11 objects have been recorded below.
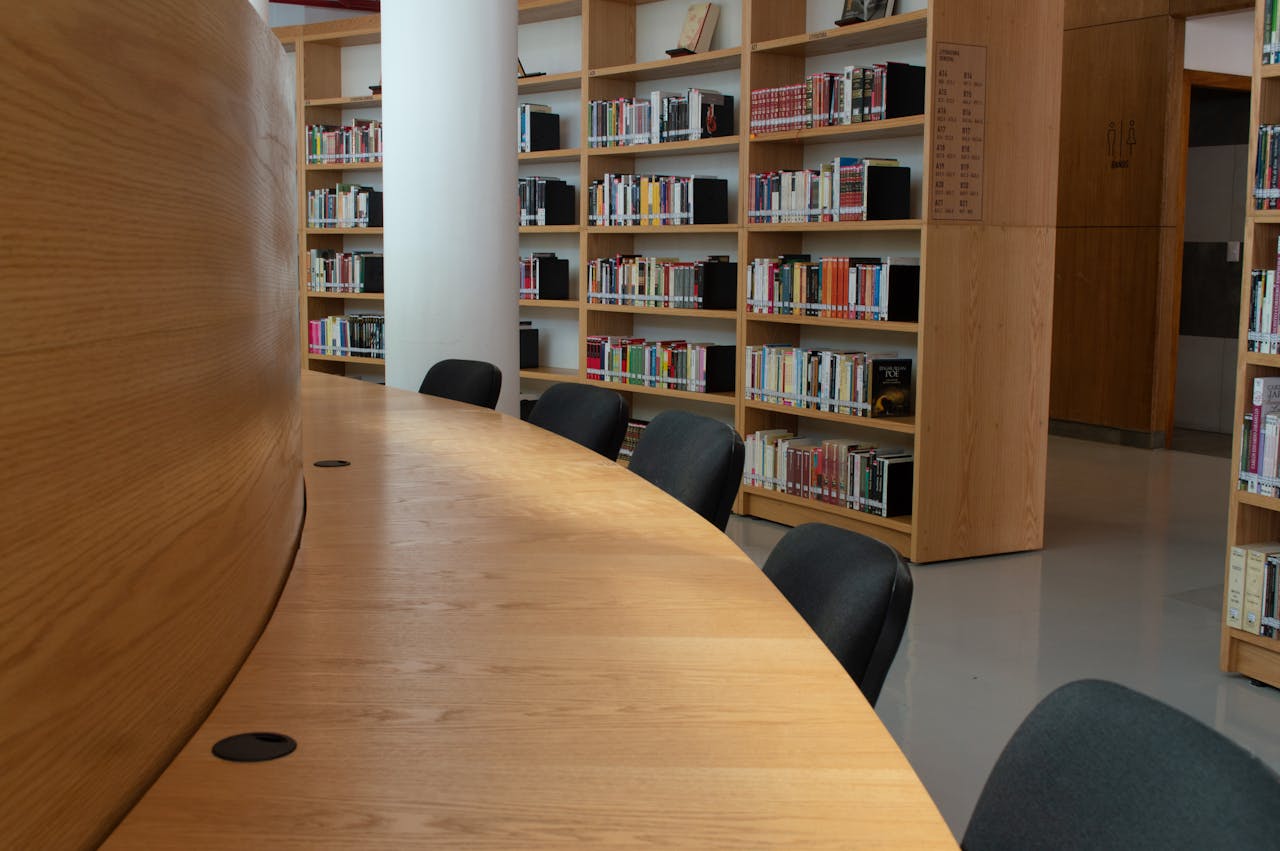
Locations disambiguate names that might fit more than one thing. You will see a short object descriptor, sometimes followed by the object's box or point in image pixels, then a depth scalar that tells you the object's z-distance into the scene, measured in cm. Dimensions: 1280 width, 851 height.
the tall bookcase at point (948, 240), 503
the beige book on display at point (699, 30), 629
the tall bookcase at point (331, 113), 842
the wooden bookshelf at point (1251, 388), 358
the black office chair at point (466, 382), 416
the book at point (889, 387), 534
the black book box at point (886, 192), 531
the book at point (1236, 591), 373
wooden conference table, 100
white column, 501
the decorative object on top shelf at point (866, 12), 540
